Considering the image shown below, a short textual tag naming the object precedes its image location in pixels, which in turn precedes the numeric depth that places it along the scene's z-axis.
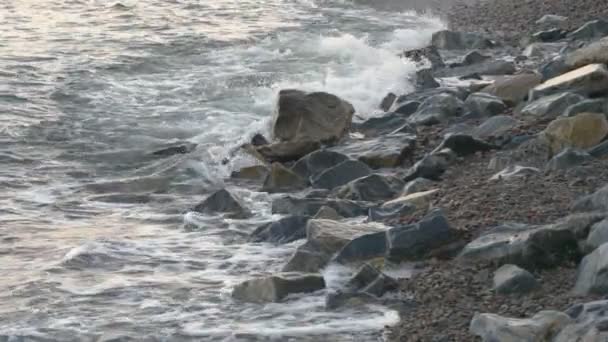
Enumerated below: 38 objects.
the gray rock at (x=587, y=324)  9.86
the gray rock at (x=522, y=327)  10.59
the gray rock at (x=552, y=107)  19.83
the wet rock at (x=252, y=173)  20.00
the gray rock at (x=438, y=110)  21.80
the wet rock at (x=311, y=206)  16.48
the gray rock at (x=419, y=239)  13.94
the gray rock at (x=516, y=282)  12.20
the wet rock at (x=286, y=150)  20.59
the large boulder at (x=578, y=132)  17.39
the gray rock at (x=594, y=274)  11.55
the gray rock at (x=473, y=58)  28.75
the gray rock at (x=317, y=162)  19.34
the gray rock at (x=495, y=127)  19.55
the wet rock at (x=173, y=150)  22.12
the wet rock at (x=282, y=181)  18.83
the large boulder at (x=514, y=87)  22.33
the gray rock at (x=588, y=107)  18.75
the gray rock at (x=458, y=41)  32.31
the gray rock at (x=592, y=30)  29.30
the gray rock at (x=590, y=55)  22.08
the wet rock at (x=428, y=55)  29.70
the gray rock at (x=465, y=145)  18.69
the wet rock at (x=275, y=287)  13.12
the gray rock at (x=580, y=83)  20.36
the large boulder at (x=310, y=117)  21.28
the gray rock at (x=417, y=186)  17.09
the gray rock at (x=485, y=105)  21.56
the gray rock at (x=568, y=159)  16.34
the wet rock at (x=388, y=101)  25.16
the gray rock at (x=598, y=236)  12.46
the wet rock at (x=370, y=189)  17.33
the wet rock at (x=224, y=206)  17.16
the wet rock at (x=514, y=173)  16.28
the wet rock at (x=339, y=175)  18.37
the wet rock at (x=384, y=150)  19.56
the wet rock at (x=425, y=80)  26.39
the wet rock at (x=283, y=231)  15.56
